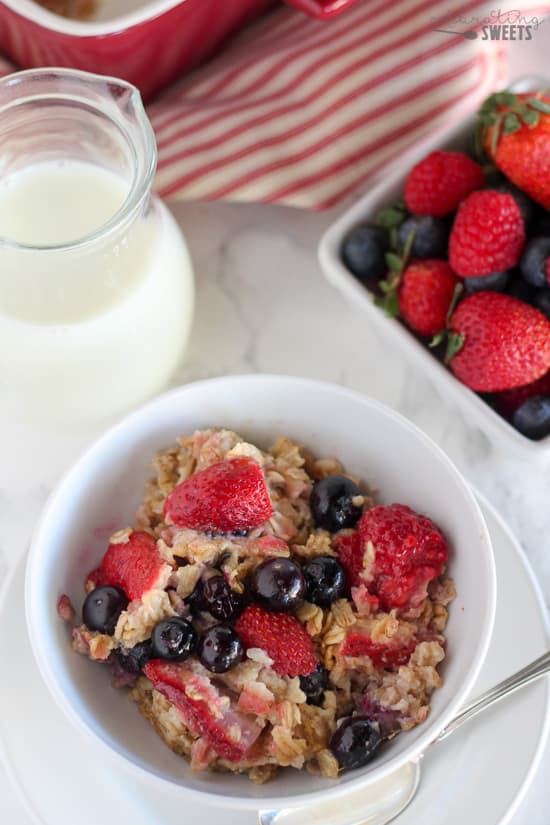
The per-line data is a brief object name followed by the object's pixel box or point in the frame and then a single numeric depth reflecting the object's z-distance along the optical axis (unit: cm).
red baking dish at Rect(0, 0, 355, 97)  71
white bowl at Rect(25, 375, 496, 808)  65
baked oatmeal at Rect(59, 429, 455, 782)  65
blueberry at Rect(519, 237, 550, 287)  73
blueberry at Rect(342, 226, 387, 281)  75
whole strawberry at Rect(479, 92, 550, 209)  73
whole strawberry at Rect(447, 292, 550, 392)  73
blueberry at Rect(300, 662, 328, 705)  66
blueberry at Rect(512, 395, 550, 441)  73
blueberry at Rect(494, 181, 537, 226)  74
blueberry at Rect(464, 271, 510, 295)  74
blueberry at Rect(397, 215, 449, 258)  75
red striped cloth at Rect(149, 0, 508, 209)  76
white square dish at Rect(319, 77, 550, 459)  73
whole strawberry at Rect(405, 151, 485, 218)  75
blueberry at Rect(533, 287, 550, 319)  73
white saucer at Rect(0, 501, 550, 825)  68
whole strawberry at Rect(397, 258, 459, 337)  74
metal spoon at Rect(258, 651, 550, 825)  68
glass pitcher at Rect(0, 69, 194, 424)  69
